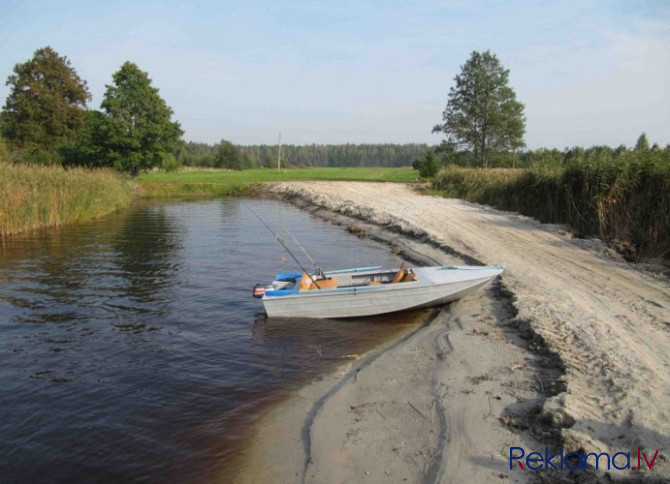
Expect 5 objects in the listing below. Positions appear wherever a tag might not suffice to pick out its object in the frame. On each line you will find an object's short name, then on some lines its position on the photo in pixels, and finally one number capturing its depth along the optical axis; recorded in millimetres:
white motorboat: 10125
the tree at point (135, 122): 40250
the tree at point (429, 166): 51781
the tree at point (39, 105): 45156
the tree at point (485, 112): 51031
